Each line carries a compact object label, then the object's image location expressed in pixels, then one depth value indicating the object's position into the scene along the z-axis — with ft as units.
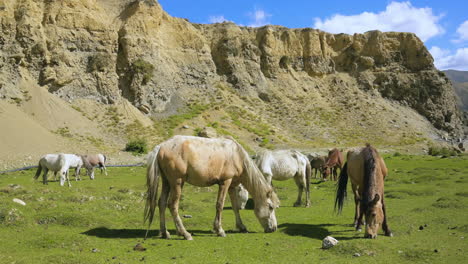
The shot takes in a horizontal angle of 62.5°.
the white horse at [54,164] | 65.87
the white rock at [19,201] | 39.13
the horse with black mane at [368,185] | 30.40
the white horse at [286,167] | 49.75
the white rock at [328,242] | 28.30
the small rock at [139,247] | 27.40
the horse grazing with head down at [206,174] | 30.86
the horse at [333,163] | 79.00
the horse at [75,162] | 67.87
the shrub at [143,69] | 176.04
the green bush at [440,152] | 160.29
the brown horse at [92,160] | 75.79
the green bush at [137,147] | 131.64
